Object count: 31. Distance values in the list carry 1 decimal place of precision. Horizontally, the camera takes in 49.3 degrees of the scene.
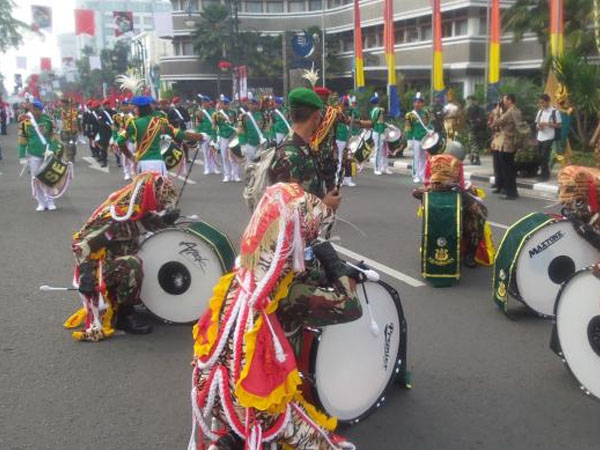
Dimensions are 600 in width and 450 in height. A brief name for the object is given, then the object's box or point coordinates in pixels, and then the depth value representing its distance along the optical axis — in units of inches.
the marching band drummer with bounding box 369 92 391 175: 593.6
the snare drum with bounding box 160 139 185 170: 395.2
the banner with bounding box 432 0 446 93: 726.5
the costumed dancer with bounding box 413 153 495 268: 246.1
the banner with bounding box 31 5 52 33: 2090.3
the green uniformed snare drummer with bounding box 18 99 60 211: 445.1
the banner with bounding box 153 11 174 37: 1065.5
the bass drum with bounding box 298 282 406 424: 124.5
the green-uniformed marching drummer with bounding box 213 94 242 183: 608.4
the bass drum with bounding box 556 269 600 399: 148.2
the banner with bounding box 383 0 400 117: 781.9
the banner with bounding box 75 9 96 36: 1804.9
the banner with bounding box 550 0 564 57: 544.1
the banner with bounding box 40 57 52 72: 3034.0
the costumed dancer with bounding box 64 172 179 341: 194.2
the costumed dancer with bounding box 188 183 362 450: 101.2
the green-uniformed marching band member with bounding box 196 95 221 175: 667.3
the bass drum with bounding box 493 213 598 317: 196.5
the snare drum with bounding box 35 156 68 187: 415.8
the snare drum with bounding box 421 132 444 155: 438.6
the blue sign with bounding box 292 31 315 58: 879.7
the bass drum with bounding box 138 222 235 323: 201.0
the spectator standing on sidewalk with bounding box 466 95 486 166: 625.0
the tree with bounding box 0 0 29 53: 2042.3
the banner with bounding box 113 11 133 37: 1882.1
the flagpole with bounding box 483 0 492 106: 704.4
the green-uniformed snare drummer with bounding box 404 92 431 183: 537.0
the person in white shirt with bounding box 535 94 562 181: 484.4
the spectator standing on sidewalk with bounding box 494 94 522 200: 440.1
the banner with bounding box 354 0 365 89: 845.2
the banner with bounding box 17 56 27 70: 3080.7
